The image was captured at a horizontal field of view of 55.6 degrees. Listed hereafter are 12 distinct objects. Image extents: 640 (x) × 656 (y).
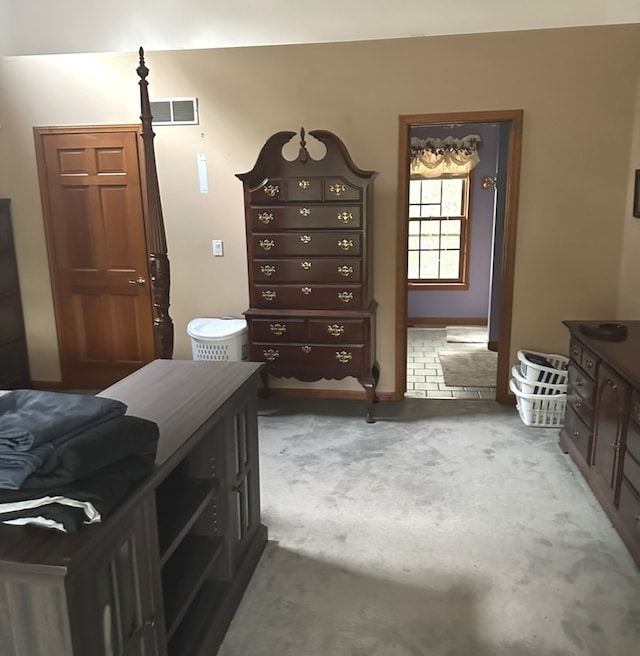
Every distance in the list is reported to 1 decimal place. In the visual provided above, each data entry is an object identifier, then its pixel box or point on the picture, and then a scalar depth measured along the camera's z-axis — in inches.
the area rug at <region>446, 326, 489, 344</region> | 261.6
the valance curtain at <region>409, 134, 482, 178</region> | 266.2
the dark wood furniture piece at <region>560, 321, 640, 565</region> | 101.0
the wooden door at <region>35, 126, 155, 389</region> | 174.9
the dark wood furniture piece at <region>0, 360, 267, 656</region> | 48.1
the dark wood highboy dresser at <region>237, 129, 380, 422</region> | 154.6
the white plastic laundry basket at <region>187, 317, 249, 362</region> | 166.2
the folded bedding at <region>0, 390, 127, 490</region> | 50.7
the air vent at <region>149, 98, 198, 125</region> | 169.3
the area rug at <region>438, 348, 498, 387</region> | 200.8
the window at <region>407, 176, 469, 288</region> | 280.4
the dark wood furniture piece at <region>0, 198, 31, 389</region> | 179.6
